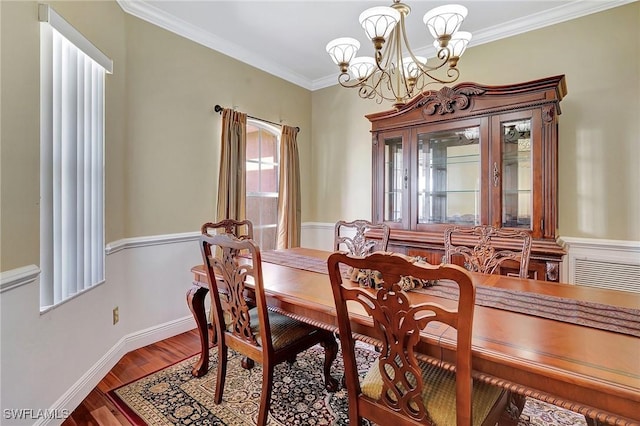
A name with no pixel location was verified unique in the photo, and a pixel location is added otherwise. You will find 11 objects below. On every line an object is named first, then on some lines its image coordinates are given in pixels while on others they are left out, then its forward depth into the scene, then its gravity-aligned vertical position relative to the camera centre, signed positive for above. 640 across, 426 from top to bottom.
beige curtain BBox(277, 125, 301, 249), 3.75 +0.20
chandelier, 1.63 +0.99
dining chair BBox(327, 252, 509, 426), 0.92 -0.49
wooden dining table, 0.83 -0.43
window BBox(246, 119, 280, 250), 3.56 +0.37
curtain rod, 3.05 +1.01
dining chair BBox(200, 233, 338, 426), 1.51 -0.64
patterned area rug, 1.69 -1.12
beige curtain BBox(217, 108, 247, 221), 3.06 +0.45
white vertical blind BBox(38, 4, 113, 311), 1.62 +0.30
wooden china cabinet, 2.32 +0.41
